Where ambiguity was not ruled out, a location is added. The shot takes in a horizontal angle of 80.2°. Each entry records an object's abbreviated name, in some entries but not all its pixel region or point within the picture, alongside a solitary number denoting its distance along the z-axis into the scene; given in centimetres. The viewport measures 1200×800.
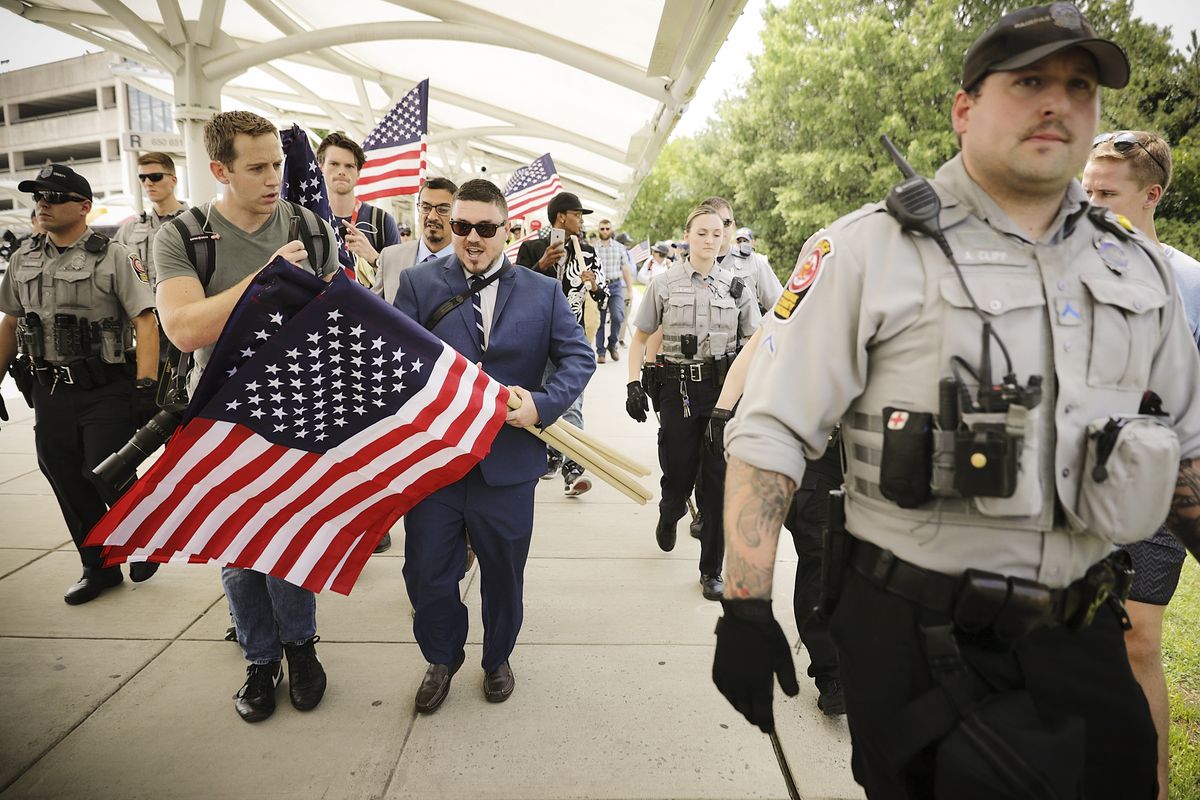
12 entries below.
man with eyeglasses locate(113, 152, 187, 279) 490
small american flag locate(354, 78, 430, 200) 535
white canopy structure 614
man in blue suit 292
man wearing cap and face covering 576
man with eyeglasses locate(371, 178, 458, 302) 454
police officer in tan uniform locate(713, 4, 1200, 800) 139
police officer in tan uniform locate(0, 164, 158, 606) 369
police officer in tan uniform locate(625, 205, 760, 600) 411
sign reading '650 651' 642
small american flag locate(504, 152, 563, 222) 823
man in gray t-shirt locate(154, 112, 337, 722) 250
